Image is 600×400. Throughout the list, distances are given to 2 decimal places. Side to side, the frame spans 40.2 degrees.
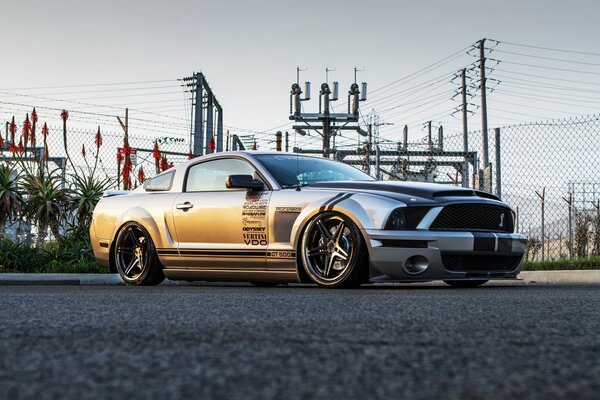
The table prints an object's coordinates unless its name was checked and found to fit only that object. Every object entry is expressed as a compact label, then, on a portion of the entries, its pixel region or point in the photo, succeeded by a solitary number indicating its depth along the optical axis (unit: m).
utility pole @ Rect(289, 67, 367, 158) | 29.28
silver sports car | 6.88
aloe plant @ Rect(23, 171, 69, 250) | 13.61
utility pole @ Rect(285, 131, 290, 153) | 25.41
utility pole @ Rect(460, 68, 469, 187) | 41.36
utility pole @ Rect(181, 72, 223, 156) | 25.22
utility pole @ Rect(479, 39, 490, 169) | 25.35
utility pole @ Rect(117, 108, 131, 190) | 14.66
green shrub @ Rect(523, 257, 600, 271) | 12.50
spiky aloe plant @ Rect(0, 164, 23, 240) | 13.36
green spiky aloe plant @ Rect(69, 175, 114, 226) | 14.02
